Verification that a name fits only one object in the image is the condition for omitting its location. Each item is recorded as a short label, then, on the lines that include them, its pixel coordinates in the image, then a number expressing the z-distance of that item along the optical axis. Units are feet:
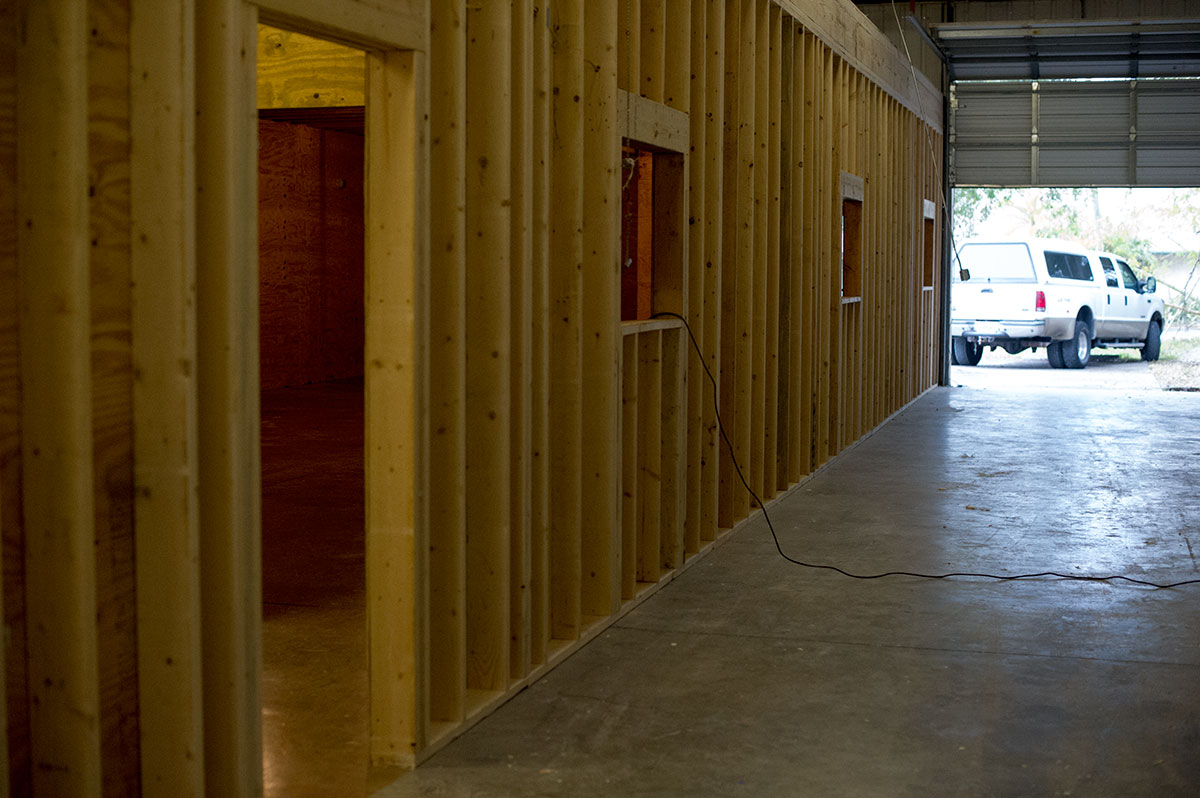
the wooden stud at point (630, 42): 20.31
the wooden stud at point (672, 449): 22.49
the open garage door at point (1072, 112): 56.18
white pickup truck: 64.39
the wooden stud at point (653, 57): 21.30
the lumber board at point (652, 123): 19.35
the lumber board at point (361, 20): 11.37
